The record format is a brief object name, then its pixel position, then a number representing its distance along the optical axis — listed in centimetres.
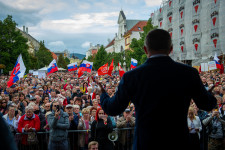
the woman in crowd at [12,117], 693
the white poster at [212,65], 1914
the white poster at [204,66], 2162
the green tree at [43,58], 6651
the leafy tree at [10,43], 4400
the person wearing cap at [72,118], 663
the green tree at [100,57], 8306
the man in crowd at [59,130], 587
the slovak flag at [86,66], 1911
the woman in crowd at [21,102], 878
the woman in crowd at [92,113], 707
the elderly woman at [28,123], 630
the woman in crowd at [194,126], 643
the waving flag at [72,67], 2347
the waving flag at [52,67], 1996
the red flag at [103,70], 1662
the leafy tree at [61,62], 12274
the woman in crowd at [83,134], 655
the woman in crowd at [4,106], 769
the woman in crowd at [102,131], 611
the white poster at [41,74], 2558
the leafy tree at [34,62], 6172
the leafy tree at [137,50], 4482
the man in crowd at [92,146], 549
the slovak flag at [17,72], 1284
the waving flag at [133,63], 2120
